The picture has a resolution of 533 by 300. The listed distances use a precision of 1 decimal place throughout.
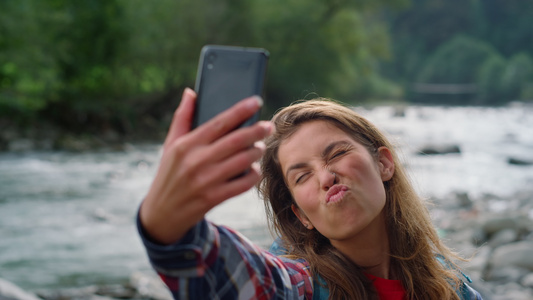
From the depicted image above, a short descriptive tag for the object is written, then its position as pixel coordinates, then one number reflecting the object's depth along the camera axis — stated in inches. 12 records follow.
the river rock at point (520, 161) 513.7
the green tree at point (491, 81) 1777.8
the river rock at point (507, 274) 205.0
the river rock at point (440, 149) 588.5
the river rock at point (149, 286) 188.3
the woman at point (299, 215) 27.2
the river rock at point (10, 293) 136.5
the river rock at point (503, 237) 261.1
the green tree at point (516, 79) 1779.0
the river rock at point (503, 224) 278.8
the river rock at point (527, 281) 195.8
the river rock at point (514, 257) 215.5
